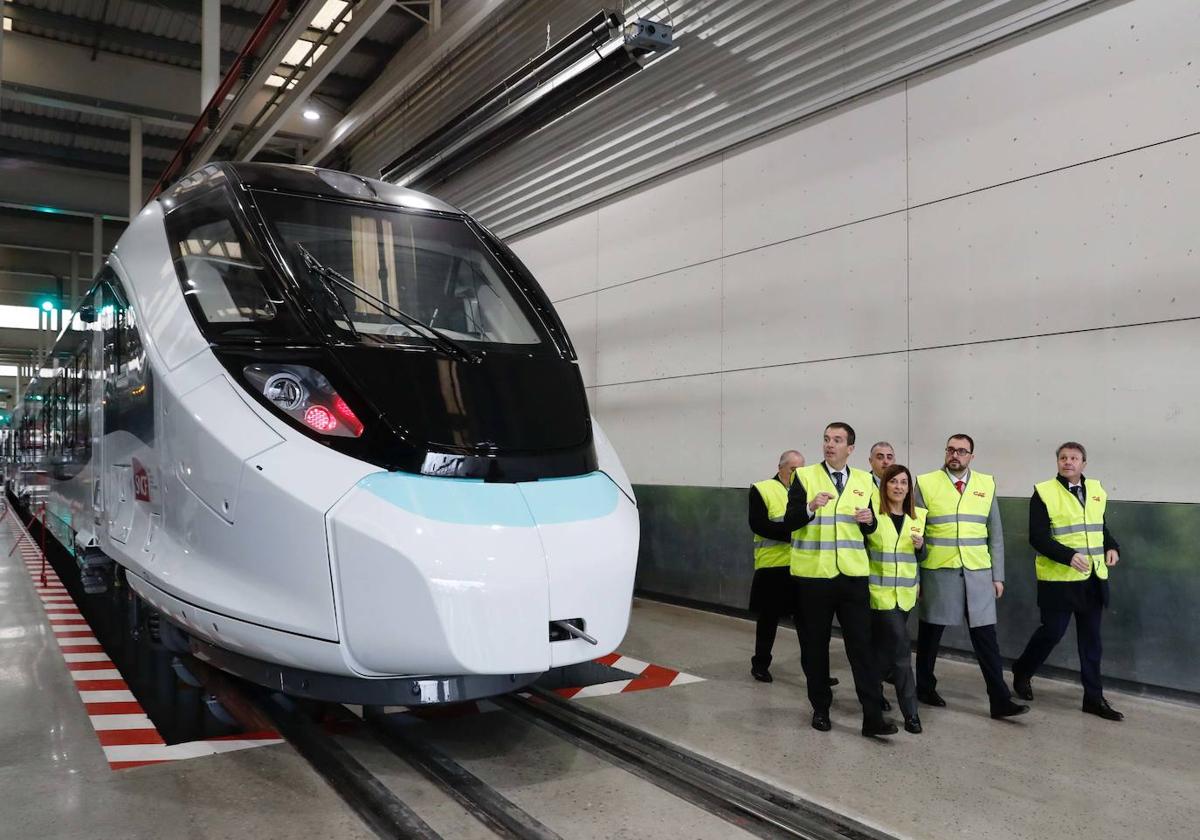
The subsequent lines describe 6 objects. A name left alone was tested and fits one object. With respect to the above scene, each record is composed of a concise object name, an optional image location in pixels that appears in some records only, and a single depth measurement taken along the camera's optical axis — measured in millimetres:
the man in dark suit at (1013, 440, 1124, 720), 5043
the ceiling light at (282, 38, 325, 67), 12469
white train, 3363
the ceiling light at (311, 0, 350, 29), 11062
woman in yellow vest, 4746
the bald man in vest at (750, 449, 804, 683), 5781
